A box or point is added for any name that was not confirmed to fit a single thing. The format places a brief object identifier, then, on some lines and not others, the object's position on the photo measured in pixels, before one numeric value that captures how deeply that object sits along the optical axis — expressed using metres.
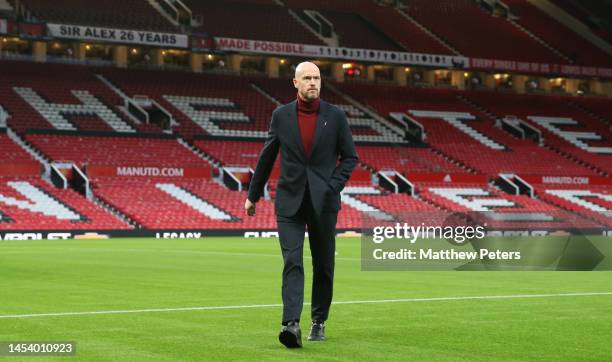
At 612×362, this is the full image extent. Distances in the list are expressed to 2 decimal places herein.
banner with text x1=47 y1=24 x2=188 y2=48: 54.81
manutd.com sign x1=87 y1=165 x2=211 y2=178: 50.16
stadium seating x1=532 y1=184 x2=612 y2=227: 57.66
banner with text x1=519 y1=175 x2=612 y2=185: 60.91
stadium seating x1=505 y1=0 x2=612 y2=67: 75.94
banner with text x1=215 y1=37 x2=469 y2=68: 60.75
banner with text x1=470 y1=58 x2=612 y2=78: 69.03
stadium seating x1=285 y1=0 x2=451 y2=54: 68.31
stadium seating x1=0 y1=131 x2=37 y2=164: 48.69
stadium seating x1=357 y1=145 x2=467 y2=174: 58.78
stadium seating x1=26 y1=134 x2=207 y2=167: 50.78
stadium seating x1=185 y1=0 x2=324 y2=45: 62.56
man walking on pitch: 9.14
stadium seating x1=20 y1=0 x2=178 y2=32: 57.34
